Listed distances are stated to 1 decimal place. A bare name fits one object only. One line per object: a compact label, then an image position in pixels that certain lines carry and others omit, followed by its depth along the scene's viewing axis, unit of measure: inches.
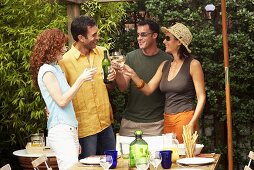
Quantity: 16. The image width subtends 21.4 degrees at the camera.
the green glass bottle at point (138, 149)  156.5
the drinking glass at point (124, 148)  177.8
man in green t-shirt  215.3
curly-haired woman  175.7
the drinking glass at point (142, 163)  148.2
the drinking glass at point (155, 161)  153.5
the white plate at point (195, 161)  158.8
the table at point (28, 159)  261.3
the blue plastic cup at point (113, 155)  159.7
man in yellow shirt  198.9
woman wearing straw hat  201.2
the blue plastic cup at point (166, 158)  158.0
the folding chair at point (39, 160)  169.9
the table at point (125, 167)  156.9
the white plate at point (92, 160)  163.1
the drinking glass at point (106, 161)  153.4
